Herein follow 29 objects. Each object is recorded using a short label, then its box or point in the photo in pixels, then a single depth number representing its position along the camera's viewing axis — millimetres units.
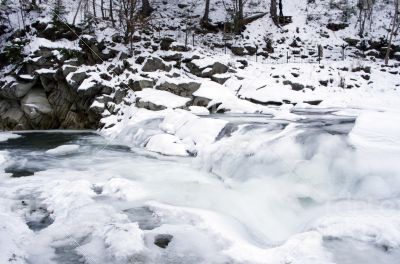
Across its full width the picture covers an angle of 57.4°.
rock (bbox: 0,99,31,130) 16938
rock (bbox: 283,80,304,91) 17875
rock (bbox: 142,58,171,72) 17266
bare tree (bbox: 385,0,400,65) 21131
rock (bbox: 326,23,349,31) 26031
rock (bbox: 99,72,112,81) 16803
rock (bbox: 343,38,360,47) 24438
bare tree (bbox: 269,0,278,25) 25595
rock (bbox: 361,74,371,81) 19141
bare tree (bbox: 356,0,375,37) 25109
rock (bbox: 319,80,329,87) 18609
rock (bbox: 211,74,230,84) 17931
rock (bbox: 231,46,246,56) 22844
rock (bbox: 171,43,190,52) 19219
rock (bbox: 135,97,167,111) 14828
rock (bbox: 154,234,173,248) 4273
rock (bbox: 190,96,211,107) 15938
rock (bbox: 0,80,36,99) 16641
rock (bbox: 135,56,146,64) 17688
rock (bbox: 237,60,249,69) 20172
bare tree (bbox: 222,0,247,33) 24078
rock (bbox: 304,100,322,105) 16766
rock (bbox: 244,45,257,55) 23031
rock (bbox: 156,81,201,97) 16406
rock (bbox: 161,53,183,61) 18391
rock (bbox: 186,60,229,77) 18047
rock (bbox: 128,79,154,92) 16297
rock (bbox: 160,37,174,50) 19266
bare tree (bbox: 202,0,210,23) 25078
